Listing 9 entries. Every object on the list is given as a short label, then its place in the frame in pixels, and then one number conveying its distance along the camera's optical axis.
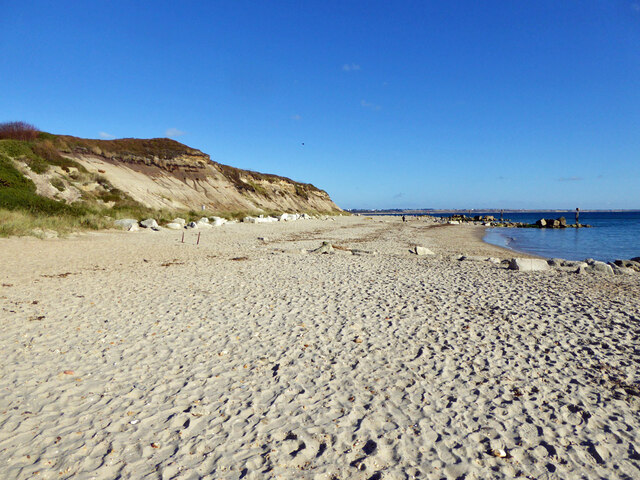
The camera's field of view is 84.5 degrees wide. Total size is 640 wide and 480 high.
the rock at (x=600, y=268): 13.78
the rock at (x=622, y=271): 13.81
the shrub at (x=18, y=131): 32.94
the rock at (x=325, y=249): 17.82
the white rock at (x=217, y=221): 31.66
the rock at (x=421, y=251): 18.22
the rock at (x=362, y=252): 18.14
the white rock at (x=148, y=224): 24.94
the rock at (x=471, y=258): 16.41
